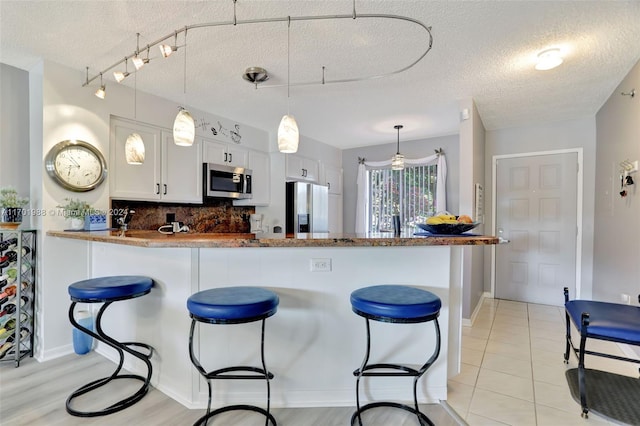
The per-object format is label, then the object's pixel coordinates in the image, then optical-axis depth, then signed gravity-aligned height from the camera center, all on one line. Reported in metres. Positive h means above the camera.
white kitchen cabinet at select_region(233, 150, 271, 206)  4.36 +0.43
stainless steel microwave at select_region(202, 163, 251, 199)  3.73 +0.35
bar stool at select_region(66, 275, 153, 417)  1.83 -0.54
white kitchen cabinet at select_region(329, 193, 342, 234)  5.59 -0.07
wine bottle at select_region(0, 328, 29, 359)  2.45 -1.08
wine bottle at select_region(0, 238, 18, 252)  2.48 -0.28
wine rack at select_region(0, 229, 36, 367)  2.44 -0.69
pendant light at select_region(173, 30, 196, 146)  1.91 +0.49
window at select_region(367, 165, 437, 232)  5.09 +0.25
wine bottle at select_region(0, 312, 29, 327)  2.52 -0.90
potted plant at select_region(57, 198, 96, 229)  2.56 -0.02
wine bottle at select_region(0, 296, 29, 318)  2.47 -0.80
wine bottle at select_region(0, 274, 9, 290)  2.48 -0.57
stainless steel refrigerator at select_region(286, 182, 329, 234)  4.59 +0.02
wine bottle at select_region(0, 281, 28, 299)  2.47 -0.66
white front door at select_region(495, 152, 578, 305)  4.02 -0.21
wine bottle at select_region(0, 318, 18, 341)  2.44 -0.95
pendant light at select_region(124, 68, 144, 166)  2.28 +0.43
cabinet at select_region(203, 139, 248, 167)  3.78 +0.70
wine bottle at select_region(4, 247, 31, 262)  2.52 -0.37
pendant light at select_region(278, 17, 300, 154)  1.85 +0.44
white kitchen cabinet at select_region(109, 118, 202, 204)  2.95 +0.41
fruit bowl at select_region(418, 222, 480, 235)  1.95 -0.11
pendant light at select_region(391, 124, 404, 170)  4.00 +0.61
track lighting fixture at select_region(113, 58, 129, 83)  2.17 +0.93
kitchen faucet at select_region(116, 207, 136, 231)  3.05 -0.11
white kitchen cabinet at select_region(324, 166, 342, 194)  5.49 +0.55
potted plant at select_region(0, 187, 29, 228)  2.44 +0.01
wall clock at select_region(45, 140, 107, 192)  2.53 +0.36
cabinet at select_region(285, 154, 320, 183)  4.62 +0.63
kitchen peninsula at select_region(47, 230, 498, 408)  1.91 -0.72
